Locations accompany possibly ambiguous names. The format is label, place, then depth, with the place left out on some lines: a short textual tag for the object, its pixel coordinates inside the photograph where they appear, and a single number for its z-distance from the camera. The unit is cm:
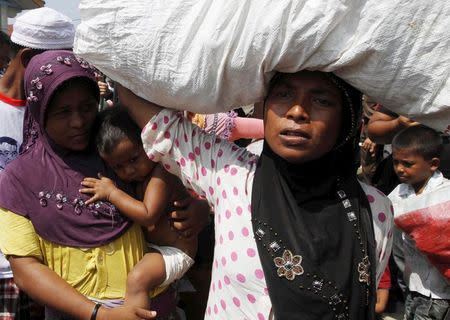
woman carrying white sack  152
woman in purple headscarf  181
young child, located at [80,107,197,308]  186
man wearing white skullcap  274
